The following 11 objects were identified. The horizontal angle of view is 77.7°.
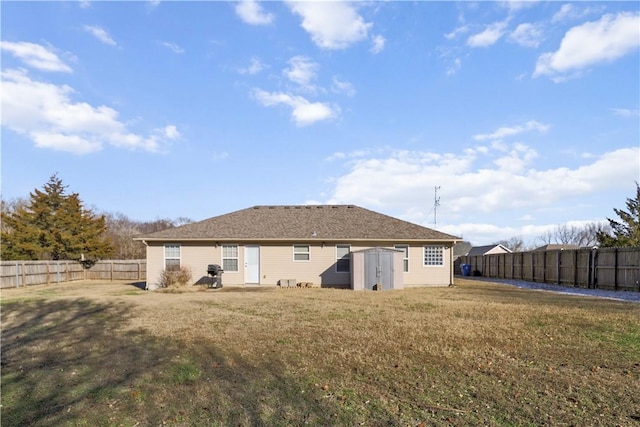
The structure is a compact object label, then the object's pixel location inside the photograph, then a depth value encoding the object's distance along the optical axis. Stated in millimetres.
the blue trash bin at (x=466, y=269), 35625
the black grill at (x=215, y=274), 18031
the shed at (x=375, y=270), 17609
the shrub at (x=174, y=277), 17938
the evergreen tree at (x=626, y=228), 24375
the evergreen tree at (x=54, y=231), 26967
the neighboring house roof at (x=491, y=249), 49947
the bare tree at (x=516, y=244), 78175
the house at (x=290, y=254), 18828
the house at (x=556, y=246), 47969
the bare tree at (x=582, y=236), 68688
